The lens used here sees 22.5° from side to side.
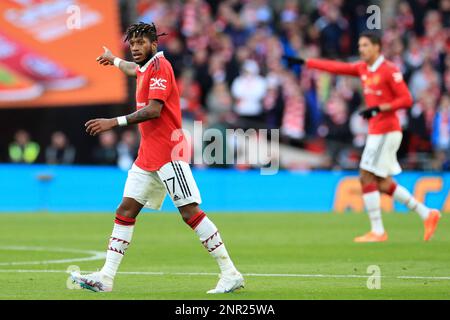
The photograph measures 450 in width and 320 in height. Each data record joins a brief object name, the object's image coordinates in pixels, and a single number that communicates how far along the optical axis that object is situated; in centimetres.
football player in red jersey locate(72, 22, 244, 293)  1045
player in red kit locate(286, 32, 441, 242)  1692
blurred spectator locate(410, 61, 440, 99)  2822
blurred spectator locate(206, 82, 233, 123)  2739
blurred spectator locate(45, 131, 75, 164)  2736
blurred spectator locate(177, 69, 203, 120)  2747
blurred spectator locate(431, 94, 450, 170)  2662
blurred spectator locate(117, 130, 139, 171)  2692
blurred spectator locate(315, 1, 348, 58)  2950
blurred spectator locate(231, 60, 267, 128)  2767
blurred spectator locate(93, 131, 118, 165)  2703
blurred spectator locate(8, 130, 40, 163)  2742
